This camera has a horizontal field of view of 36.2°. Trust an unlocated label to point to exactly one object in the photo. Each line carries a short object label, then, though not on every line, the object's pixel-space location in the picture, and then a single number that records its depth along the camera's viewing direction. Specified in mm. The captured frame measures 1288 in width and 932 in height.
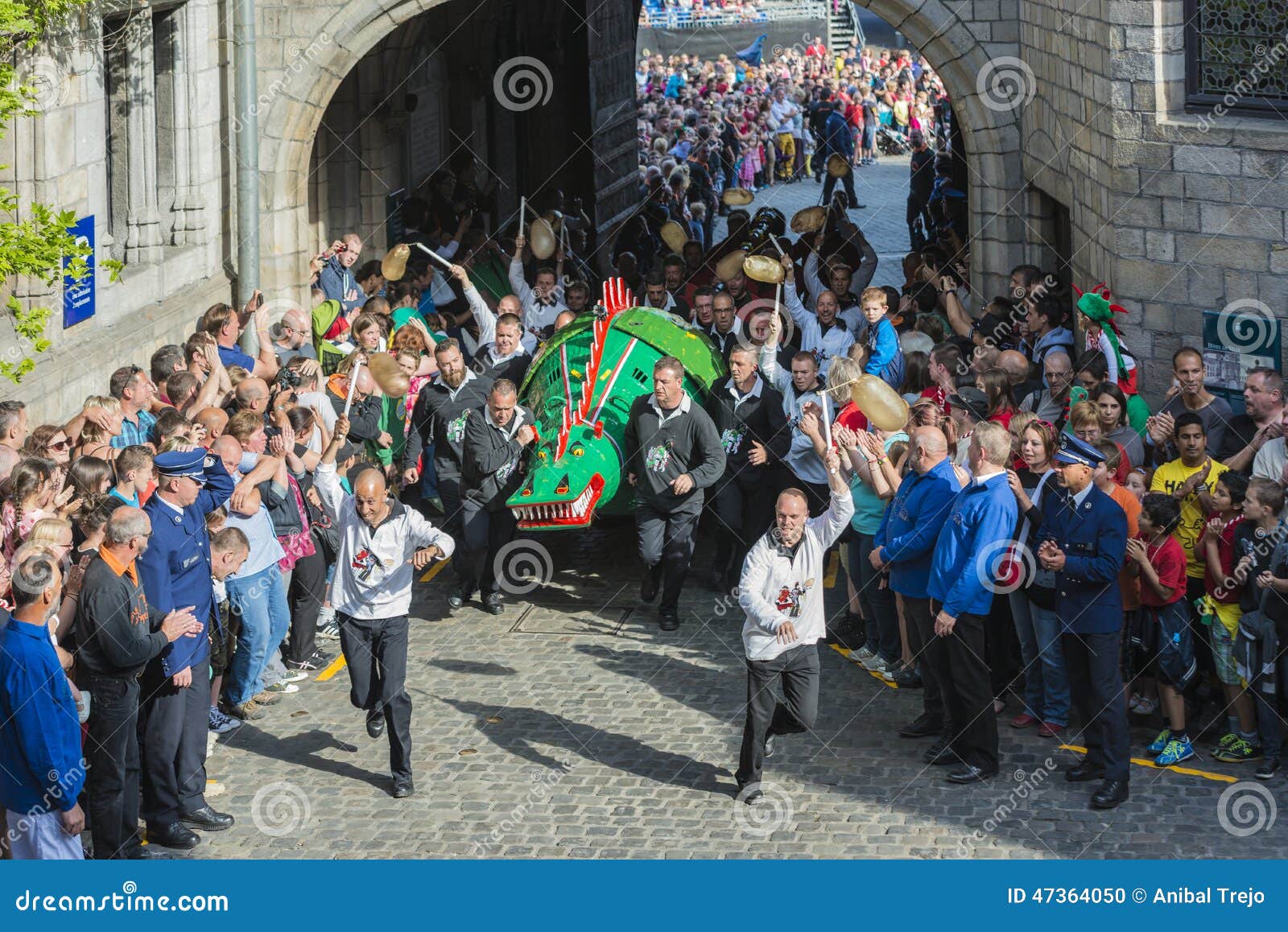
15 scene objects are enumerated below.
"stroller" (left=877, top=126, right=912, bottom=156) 36344
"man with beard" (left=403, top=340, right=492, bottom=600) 13000
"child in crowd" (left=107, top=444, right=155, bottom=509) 9570
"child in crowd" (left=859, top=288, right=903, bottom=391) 13891
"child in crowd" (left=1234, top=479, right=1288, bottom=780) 9617
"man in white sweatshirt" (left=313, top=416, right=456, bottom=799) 9867
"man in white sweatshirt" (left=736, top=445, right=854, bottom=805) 9547
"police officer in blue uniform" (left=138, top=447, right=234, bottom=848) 9242
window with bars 12789
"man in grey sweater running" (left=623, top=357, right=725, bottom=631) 12477
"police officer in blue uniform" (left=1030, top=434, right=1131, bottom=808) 9500
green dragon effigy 12219
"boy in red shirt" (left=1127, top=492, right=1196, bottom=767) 10055
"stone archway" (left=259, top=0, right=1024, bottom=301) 16078
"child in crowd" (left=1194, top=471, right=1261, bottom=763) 9969
